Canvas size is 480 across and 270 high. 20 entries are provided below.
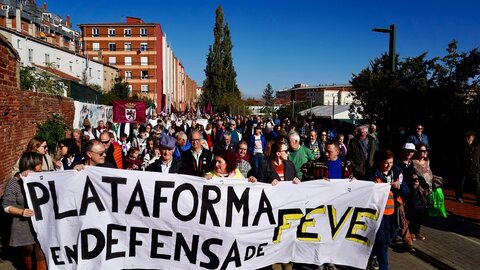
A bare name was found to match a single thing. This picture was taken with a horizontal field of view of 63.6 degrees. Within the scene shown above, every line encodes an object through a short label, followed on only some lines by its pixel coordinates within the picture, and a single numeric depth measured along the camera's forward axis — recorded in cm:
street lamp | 1009
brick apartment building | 6216
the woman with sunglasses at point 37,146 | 484
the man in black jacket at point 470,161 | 835
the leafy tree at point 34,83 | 1100
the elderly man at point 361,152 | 796
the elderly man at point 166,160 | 493
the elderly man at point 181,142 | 704
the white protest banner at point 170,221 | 428
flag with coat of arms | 1341
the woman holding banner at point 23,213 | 413
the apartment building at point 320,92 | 12262
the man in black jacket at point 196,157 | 560
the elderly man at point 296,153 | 614
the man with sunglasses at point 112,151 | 714
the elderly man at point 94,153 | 457
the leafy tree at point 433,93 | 1252
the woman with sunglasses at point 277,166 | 497
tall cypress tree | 5697
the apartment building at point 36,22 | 4909
